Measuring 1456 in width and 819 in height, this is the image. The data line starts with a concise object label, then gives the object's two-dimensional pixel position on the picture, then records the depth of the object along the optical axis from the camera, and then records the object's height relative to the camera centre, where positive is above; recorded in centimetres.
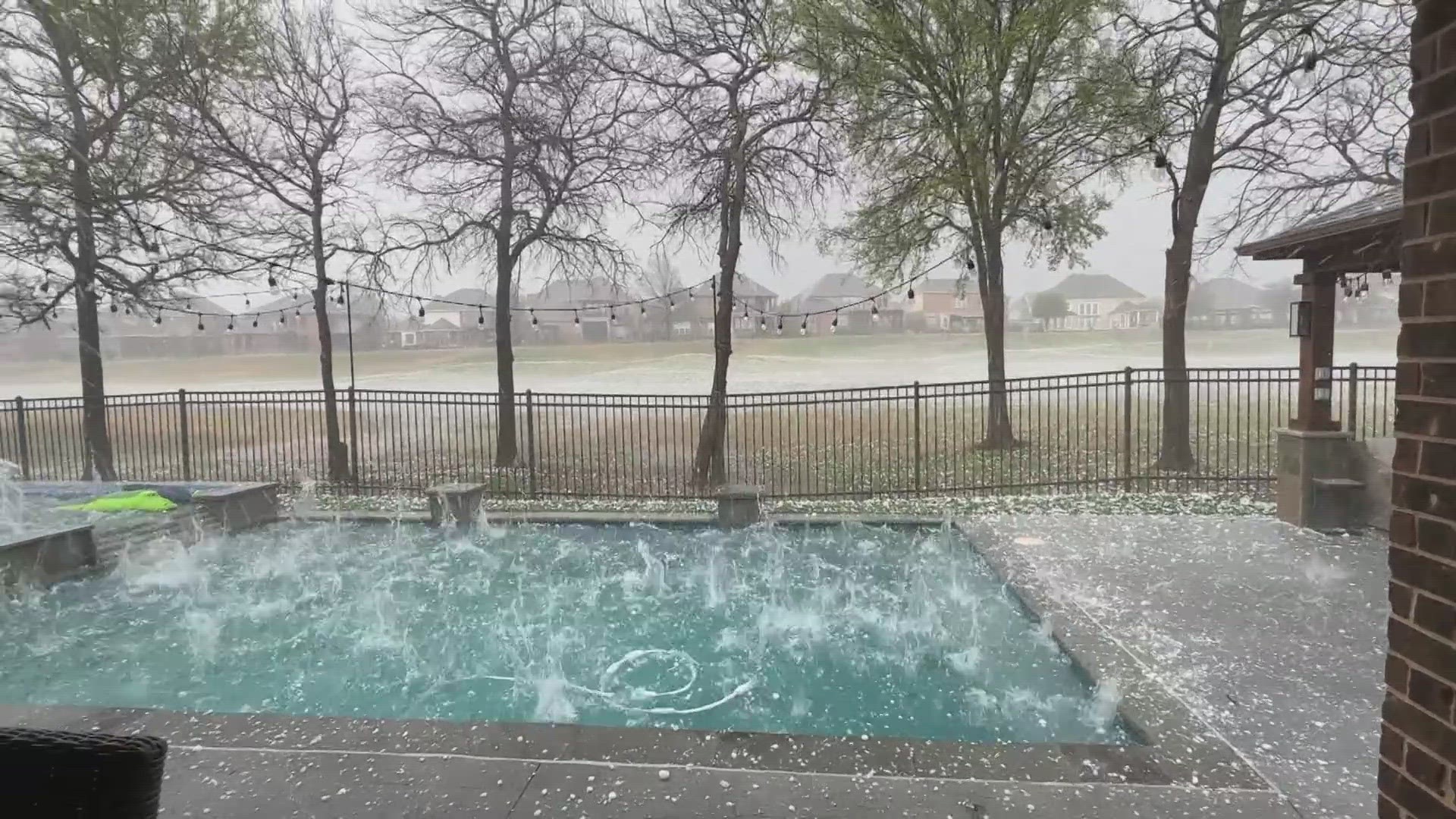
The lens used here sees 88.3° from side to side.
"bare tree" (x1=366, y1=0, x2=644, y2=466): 1321 +408
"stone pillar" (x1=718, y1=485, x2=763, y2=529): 920 -189
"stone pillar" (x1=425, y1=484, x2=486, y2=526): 952 -184
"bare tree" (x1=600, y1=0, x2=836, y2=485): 1209 +387
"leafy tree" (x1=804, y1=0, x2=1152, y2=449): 1065 +368
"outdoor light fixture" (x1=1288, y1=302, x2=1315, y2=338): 809 +25
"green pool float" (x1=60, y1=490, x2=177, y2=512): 945 -172
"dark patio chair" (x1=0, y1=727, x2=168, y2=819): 131 -71
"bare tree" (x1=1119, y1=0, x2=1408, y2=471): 1074 +370
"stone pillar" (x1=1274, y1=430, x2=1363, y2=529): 783 -147
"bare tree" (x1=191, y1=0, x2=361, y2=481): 1320 +412
